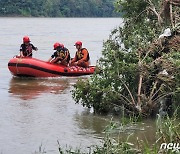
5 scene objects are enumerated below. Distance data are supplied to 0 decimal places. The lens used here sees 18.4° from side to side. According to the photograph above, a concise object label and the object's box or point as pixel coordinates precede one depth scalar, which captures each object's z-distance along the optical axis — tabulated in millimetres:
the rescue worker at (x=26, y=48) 16875
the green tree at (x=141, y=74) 9867
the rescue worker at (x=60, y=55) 16531
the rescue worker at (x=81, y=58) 16797
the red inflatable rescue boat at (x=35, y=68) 16250
